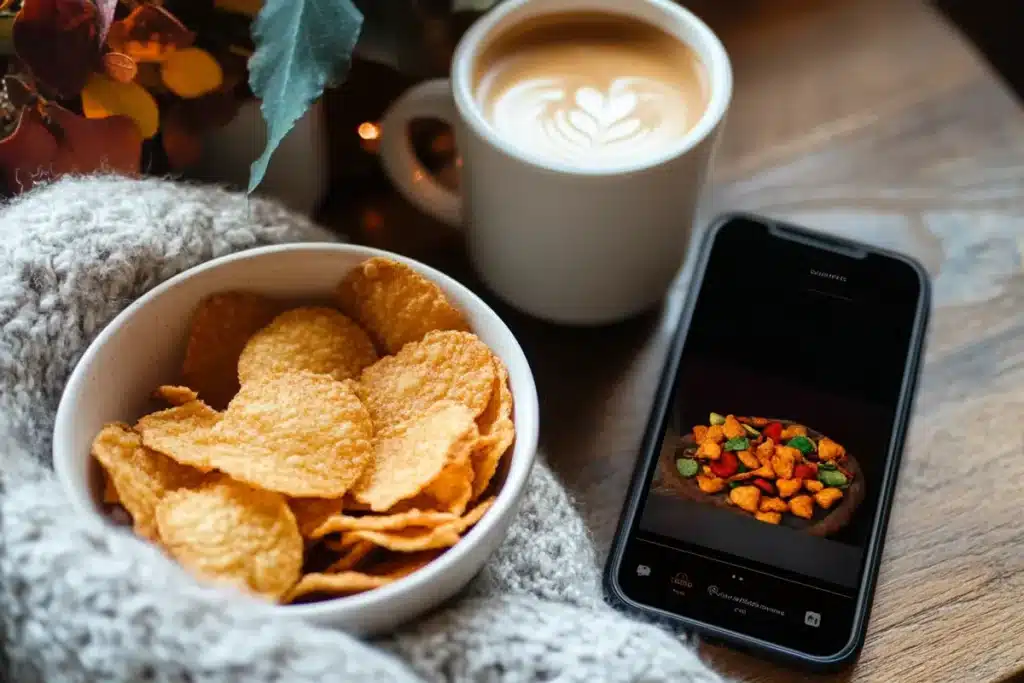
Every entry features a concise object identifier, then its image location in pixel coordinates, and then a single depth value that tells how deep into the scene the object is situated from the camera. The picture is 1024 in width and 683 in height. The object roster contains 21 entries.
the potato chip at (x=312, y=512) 0.37
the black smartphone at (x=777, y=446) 0.45
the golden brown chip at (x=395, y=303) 0.43
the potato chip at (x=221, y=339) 0.43
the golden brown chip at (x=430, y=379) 0.41
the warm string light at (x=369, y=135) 0.57
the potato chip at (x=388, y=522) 0.36
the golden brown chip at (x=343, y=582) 0.35
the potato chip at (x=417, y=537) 0.36
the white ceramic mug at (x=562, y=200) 0.46
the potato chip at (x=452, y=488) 0.38
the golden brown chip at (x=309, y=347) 0.43
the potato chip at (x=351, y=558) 0.37
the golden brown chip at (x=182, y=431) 0.38
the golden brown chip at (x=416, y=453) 0.38
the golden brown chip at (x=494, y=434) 0.39
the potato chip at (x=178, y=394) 0.41
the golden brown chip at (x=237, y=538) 0.35
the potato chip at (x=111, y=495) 0.37
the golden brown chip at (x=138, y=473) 0.36
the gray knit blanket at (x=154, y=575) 0.32
